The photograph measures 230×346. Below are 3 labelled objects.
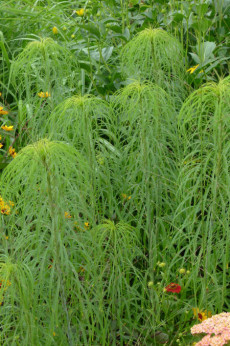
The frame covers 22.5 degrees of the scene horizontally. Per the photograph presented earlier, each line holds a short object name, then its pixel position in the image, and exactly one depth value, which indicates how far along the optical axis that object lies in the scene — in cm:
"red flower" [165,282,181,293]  239
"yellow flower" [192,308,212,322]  234
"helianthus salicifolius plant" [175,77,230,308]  216
